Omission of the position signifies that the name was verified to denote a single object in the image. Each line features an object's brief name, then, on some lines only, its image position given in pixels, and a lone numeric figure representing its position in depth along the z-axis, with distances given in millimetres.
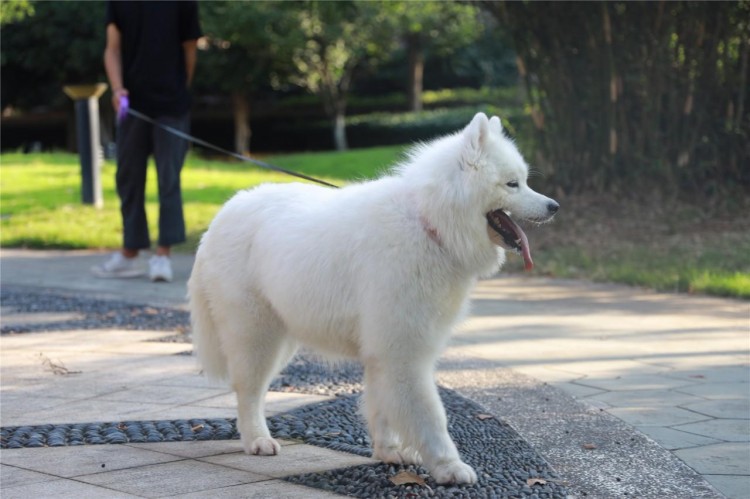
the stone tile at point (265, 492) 3947
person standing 8805
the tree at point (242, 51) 31125
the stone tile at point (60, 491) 3912
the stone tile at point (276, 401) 5355
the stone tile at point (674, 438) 4684
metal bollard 13508
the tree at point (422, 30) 32862
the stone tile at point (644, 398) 5391
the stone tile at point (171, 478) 4020
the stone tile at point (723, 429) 4793
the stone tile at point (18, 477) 4086
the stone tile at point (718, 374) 5872
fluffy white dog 4129
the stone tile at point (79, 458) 4281
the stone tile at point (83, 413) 5055
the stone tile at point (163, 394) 5449
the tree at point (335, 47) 31484
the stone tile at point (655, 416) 5051
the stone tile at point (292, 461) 4312
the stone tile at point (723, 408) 5156
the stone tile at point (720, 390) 5508
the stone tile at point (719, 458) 4316
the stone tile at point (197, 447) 4573
